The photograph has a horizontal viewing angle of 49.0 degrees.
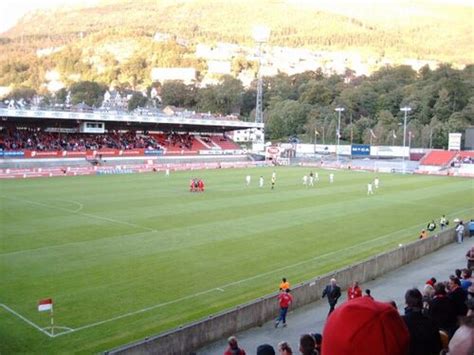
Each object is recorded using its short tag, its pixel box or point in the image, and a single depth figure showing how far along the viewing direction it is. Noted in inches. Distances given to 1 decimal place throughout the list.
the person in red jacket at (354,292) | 520.1
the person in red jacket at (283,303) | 522.5
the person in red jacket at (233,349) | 312.8
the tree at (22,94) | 6353.3
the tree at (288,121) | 4559.5
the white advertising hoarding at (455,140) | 2864.2
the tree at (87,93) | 6141.7
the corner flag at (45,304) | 475.2
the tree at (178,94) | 5693.9
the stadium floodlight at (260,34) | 3405.5
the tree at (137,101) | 6196.9
